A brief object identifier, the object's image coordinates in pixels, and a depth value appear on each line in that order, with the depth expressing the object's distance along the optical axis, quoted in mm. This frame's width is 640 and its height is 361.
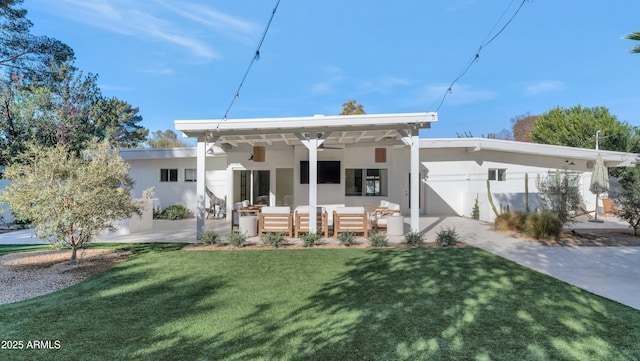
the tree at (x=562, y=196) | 8422
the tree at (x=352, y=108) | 24203
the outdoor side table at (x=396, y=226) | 8102
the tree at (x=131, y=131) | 28673
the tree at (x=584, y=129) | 19156
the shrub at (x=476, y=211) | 12023
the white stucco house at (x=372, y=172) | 10875
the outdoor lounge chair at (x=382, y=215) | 8539
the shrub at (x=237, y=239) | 6980
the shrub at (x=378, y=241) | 6805
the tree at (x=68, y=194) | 4859
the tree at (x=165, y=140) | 35125
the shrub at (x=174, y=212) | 12253
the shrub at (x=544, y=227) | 7621
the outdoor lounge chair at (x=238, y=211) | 8741
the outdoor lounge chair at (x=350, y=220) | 7861
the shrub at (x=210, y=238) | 7098
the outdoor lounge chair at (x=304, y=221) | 7867
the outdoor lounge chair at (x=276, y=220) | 7902
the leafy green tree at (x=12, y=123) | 9312
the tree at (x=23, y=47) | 12344
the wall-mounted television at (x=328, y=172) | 10562
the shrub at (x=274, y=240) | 6918
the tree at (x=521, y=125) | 36322
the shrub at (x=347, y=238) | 7004
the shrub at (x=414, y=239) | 7059
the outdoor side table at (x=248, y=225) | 8133
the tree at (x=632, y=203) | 7875
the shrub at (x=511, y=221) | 8578
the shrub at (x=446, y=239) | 6917
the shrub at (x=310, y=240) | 6959
